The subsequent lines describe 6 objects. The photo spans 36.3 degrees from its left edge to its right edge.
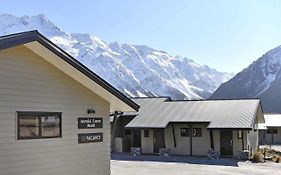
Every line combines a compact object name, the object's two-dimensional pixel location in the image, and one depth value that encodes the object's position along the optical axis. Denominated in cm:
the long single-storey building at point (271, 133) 4759
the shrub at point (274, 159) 2631
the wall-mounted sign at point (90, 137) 1272
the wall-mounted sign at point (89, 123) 1275
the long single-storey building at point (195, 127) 2761
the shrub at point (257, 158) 2563
